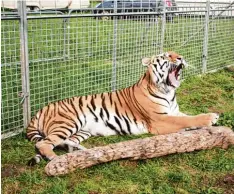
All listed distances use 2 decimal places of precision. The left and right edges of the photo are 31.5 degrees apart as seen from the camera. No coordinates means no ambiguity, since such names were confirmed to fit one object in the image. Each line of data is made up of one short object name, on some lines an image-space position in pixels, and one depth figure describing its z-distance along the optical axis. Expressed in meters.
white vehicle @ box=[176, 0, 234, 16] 7.74
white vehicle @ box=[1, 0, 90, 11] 5.68
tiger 4.46
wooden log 3.55
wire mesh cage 4.81
